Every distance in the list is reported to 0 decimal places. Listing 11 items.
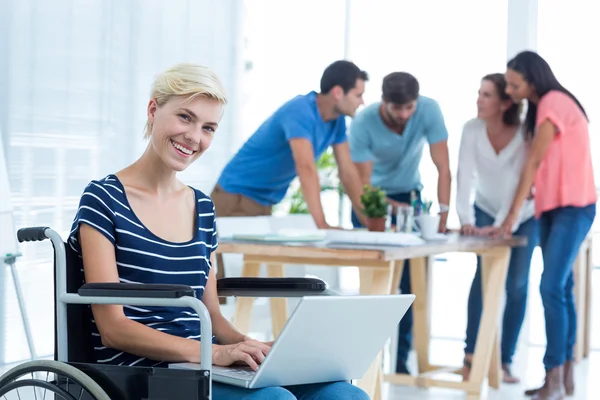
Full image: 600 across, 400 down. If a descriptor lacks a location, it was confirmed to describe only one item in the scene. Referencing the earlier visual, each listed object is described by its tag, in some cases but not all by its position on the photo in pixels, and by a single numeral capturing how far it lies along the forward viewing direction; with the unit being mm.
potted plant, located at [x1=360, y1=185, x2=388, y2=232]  5878
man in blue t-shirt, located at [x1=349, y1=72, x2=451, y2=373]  7108
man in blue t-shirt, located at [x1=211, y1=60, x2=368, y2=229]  6516
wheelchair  2715
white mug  6289
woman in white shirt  7259
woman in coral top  6938
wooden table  5221
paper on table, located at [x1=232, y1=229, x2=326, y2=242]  5416
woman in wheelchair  2978
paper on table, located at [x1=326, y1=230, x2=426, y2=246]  5513
